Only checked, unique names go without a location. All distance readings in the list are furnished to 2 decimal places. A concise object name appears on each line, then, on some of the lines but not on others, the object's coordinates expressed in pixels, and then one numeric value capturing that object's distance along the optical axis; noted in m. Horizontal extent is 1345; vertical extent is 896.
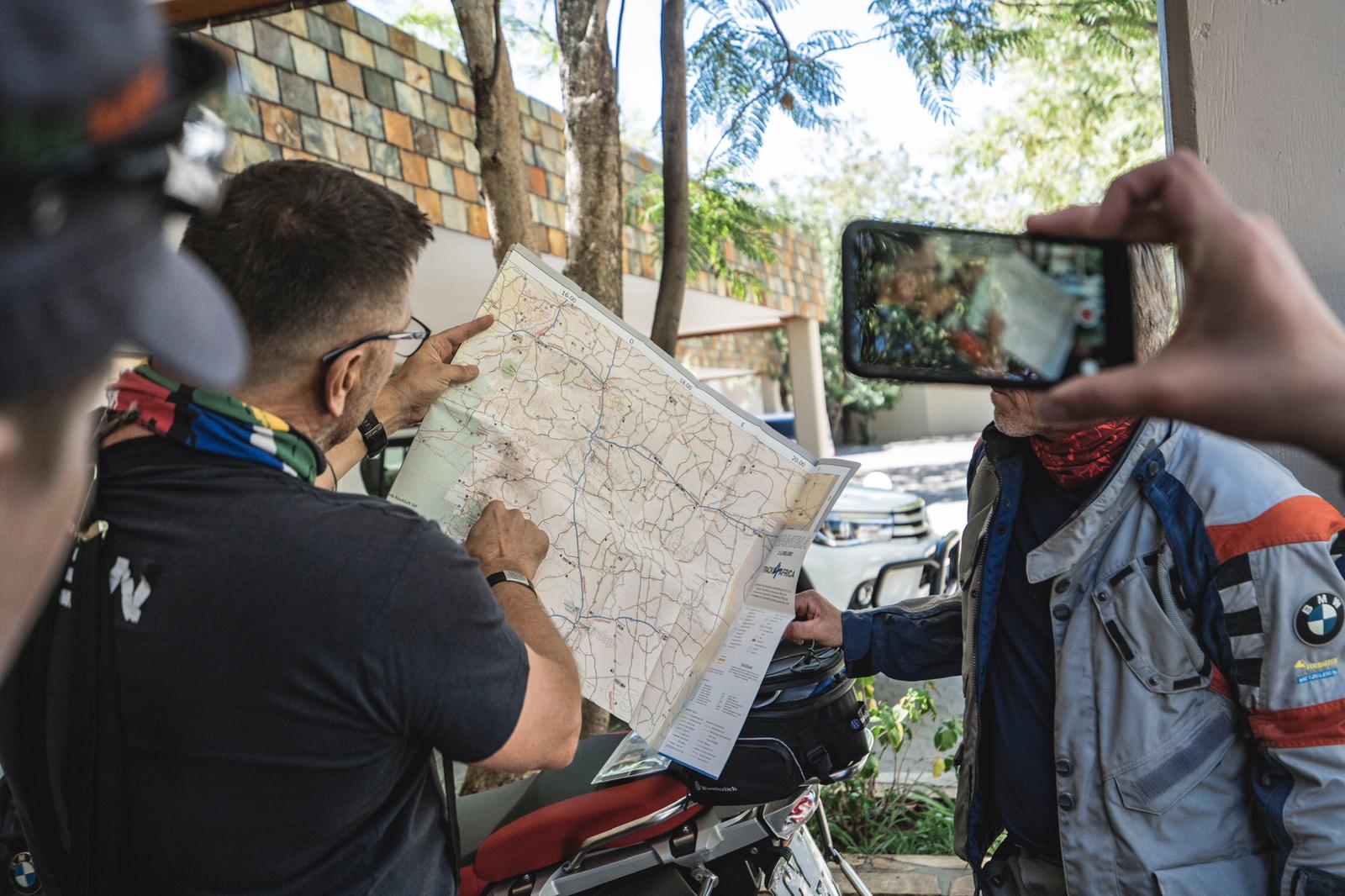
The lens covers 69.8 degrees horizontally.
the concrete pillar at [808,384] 15.49
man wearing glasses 1.25
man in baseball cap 0.43
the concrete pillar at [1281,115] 2.13
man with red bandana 1.58
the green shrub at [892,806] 3.98
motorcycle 2.33
